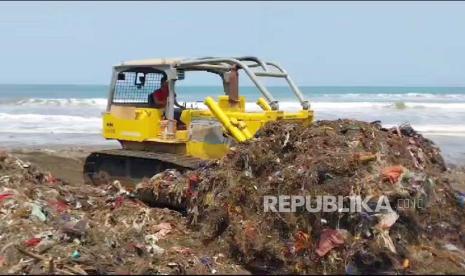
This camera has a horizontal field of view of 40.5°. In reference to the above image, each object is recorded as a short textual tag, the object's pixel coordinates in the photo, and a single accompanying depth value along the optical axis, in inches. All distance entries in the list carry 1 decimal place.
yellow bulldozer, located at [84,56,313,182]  355.9
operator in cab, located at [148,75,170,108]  392.2
